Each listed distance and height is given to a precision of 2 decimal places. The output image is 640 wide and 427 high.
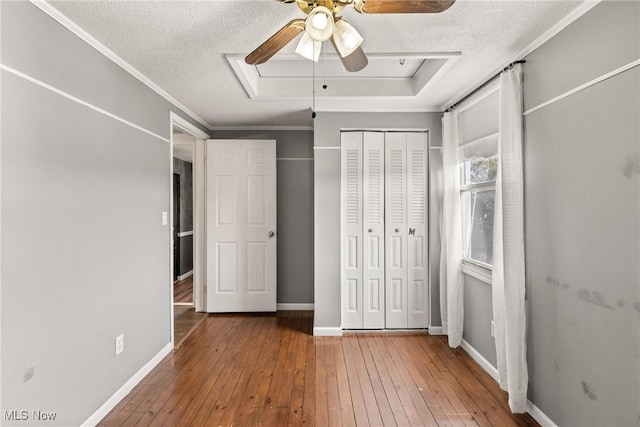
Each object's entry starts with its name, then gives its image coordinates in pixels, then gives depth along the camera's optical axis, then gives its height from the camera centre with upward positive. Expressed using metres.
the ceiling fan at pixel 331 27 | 1.33 +0.86
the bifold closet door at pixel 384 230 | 3.45 -0.14
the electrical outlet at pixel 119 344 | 2.24 -0.88
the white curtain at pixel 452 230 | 3.06 -0.13
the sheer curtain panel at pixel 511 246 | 2.08 -0.20
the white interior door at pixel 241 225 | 4.09 -0.09
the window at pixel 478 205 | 2.68 +0.10
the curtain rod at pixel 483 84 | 2.19 +1.10
